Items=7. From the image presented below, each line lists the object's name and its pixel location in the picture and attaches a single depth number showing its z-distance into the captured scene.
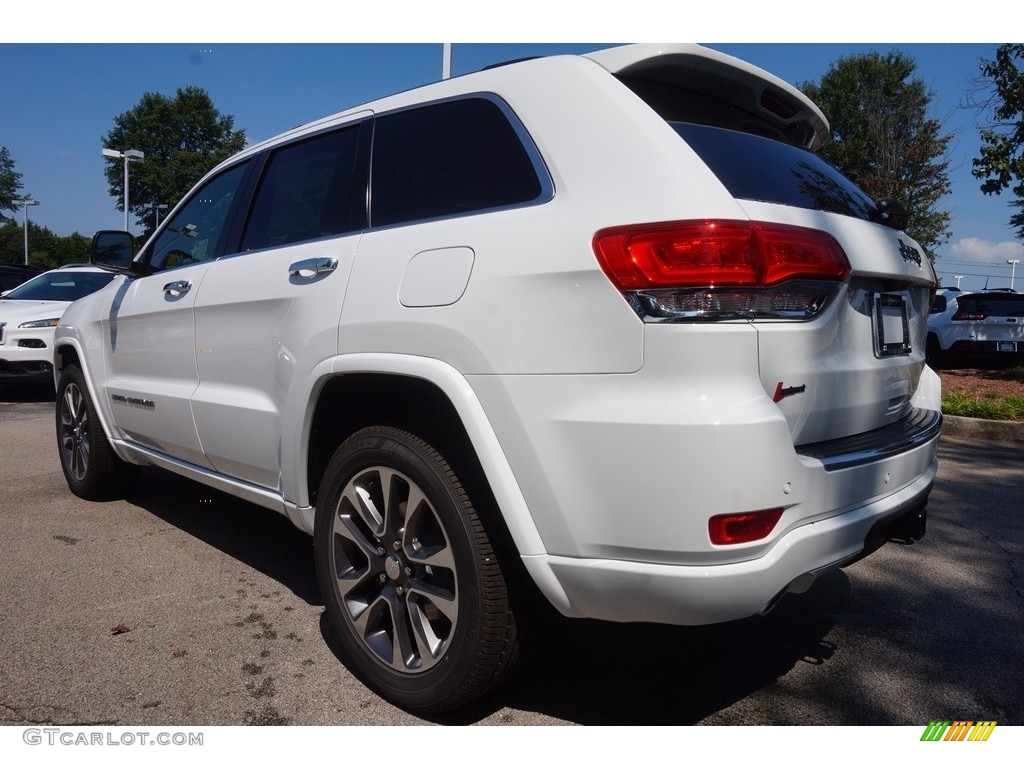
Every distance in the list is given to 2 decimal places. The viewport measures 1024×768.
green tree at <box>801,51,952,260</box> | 21.36
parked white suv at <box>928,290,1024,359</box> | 13.61
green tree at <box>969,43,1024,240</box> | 10.80
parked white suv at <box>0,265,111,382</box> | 9.42
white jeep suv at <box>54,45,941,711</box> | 1.89
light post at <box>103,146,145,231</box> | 20.33
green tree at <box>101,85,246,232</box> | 49.91
